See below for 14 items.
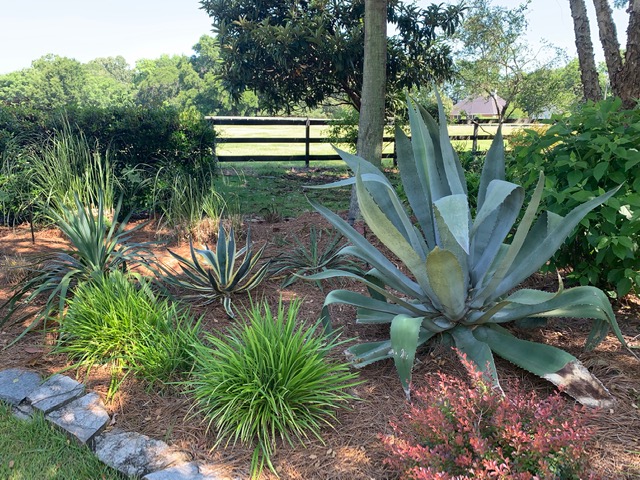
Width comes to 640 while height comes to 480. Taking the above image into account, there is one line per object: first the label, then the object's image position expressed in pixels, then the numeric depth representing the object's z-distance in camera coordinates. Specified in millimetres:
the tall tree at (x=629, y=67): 4125
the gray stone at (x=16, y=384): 2793
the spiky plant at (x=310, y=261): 4121
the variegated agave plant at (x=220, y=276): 3775
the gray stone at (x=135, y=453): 2215
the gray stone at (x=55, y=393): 2674
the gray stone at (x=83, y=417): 2473
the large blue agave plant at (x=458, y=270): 2383
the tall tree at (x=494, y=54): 14555
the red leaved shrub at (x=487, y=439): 1717
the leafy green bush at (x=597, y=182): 2908
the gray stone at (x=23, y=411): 2701
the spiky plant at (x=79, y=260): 3641
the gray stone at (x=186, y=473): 2109
